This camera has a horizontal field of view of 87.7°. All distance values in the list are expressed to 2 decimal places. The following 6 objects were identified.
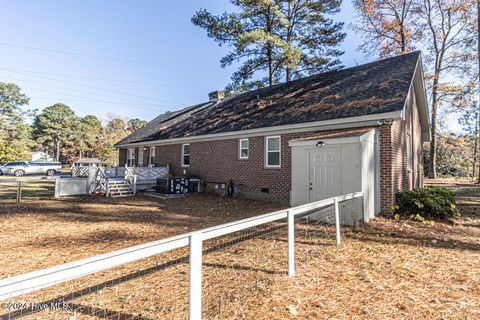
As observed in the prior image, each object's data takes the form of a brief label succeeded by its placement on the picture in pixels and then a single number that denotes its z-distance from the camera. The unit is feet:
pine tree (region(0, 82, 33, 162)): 137.24
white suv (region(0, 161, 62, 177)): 99.60
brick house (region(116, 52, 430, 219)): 26.45
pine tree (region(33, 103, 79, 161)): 163.94
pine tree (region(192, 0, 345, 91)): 66.59
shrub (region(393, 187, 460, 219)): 24.57
